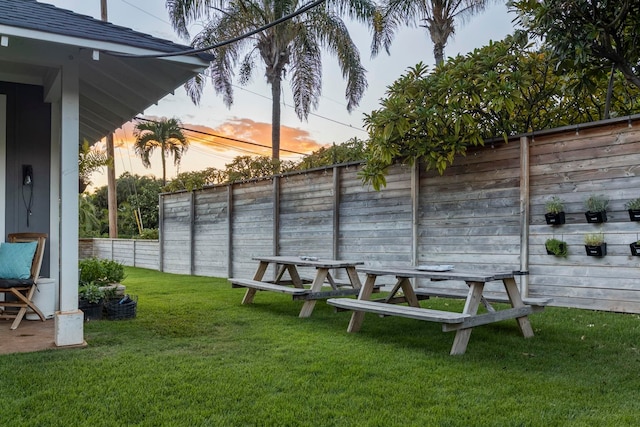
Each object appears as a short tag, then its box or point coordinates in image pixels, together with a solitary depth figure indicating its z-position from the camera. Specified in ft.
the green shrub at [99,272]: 18.47
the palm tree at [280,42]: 40.57
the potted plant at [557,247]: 16.78
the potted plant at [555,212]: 16.84
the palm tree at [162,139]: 77.10
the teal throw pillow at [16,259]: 14.51
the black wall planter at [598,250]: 15.76
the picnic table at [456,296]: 11.56
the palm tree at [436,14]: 34.27
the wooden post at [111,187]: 49.29
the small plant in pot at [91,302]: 15.97
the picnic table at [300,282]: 16.65
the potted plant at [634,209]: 15.06
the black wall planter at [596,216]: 15.87
